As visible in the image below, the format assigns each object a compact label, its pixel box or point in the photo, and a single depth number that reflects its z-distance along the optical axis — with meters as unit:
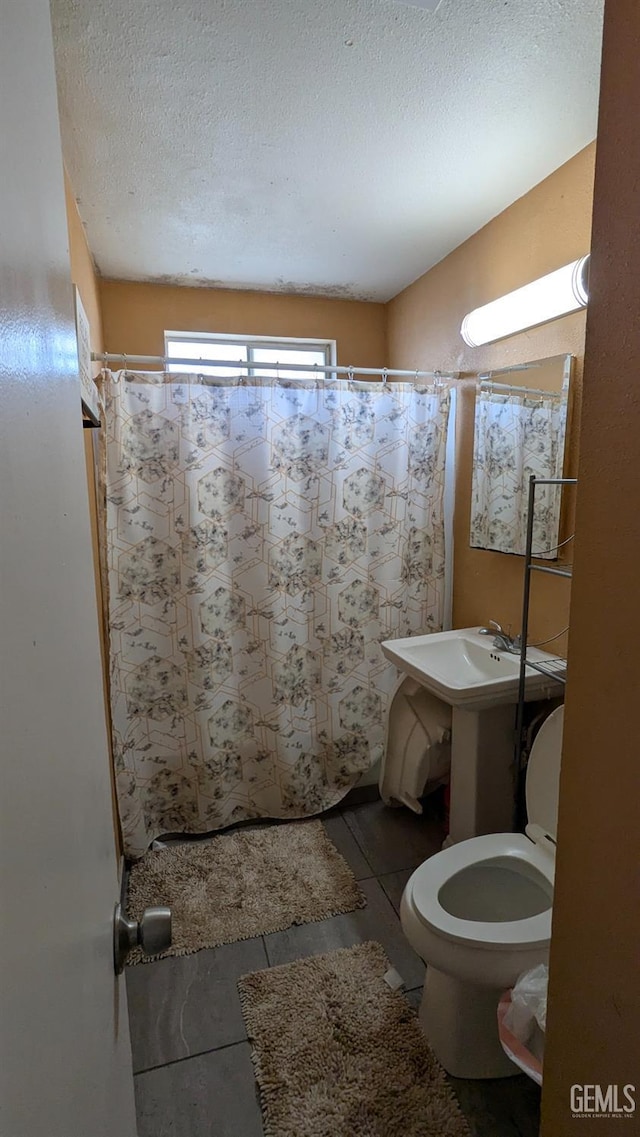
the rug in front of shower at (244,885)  1.75
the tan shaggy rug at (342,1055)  1.22
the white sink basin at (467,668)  1.66
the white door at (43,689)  0.33
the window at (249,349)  2.56
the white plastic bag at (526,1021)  1.00
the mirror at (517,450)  1.75
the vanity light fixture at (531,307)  1.53
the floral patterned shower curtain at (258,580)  1.99
